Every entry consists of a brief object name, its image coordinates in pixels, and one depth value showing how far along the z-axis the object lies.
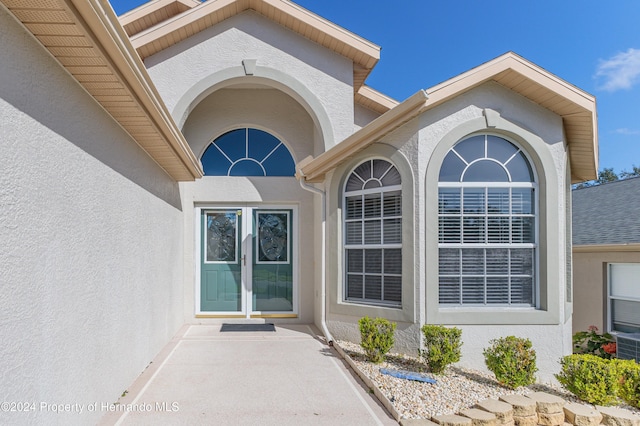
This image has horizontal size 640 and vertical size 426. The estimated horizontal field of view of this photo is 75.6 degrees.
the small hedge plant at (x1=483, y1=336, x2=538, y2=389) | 6.04
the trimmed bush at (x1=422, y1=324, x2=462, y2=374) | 6.53
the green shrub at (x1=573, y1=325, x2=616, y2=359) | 9.84
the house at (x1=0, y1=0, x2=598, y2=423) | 3.36
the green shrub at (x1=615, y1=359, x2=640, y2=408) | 5.65
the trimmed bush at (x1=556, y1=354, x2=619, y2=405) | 5.57
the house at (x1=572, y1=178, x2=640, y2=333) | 10.76
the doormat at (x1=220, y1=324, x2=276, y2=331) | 9.81
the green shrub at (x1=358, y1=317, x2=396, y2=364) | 7.02
